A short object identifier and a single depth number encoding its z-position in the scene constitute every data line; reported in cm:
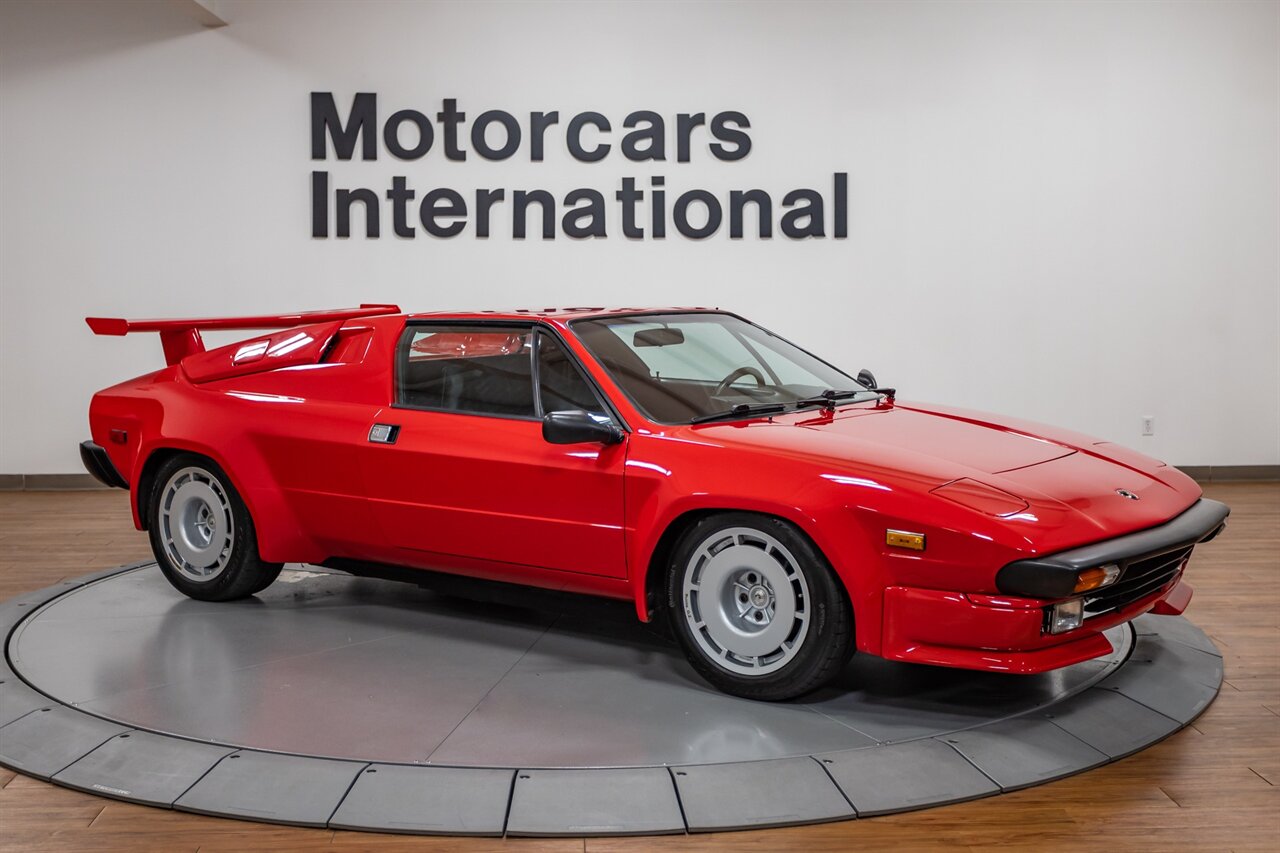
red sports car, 340
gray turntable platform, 308
